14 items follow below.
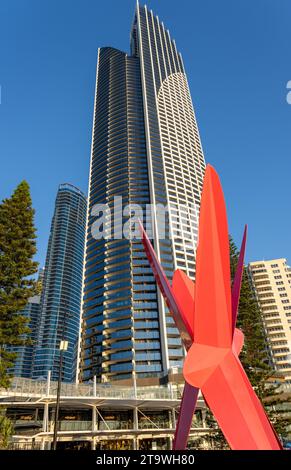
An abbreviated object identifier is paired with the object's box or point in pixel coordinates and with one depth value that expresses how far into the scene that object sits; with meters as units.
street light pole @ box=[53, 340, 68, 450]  16.62
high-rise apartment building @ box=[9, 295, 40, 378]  150.62
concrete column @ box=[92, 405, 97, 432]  30.70
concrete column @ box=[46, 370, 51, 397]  26.05
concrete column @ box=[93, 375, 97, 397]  29.87
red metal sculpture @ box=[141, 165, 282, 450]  8.05
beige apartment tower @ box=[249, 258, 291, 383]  85.12
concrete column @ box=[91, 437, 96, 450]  32.56
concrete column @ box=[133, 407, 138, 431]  34.53
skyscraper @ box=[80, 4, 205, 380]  74.38
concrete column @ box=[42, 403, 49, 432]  26.31
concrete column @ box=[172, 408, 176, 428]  37.38
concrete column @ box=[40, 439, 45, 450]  23.92
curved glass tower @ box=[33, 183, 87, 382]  144.38
